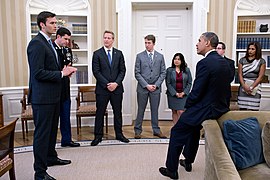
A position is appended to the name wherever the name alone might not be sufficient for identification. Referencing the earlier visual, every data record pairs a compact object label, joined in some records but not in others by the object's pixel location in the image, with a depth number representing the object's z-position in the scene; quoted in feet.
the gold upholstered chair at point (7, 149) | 7.82
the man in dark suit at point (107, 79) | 14.02
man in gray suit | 15.08
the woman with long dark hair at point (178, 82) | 15.01
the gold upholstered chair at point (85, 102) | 15.66
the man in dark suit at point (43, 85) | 9.20
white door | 18.17
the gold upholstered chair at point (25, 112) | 14.74
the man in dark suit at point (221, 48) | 14.53
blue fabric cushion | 7.93
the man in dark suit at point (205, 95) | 9.07
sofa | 6.48
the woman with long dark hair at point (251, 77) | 14.66
